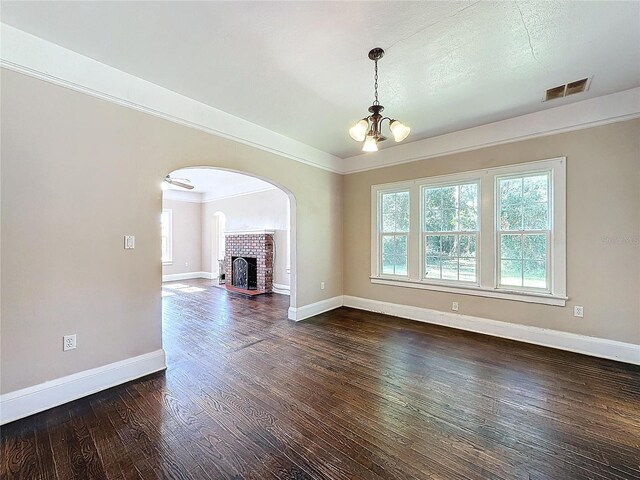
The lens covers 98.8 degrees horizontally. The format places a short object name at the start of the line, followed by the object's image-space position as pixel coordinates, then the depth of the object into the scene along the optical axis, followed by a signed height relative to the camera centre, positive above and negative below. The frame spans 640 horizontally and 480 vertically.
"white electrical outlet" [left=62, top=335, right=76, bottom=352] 2.35 -0.88
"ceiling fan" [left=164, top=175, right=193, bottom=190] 6.20 +1.35
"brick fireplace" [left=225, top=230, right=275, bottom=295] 7.02 -0.52
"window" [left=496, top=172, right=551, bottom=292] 3.56 +0.13
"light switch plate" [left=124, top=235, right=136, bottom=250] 2.70 -0.01
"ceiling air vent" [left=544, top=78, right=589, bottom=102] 2.88 +1.66
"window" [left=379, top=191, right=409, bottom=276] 4.83 +0.17
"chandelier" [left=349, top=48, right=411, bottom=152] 2.34 +0.97
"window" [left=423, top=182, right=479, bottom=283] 4.13 +0.14
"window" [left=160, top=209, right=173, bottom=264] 8.80 +0.16
